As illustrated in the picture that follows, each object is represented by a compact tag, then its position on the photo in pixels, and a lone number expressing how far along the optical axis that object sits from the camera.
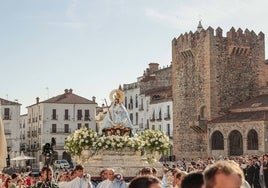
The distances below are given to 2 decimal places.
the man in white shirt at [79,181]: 11.43
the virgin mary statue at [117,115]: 17.30
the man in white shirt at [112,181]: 10.89
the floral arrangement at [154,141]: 17.28
